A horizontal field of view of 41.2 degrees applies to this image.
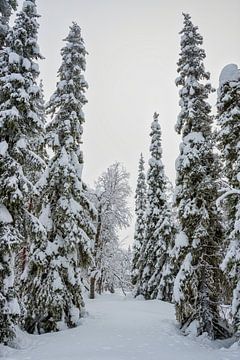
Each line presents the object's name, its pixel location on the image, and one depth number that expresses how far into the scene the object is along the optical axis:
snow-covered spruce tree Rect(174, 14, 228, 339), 13.99
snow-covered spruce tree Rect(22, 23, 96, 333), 13.11
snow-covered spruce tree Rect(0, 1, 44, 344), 10.91
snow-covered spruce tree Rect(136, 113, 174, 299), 28.80
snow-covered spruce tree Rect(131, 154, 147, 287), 38.34
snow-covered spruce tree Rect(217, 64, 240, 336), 13.26
